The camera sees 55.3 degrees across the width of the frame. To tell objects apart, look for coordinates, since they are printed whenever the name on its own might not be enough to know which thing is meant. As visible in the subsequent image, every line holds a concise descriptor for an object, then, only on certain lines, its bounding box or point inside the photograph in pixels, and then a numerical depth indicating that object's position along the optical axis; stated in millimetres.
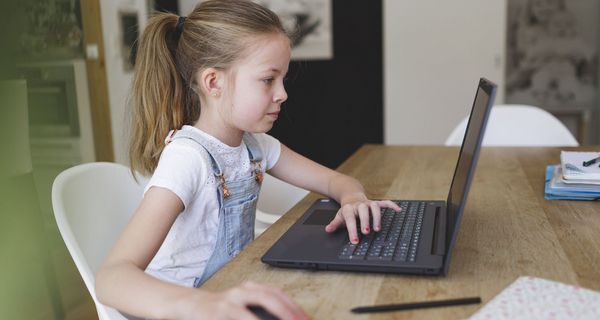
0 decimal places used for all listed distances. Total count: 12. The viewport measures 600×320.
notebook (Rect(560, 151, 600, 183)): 1212
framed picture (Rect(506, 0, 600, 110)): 4984
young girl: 1034
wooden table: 755
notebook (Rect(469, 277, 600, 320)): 671
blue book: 1195
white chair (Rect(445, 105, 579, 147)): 2119
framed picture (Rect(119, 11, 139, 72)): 3418
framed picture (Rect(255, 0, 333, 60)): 4277
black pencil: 713
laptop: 807
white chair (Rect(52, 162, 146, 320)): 1021
